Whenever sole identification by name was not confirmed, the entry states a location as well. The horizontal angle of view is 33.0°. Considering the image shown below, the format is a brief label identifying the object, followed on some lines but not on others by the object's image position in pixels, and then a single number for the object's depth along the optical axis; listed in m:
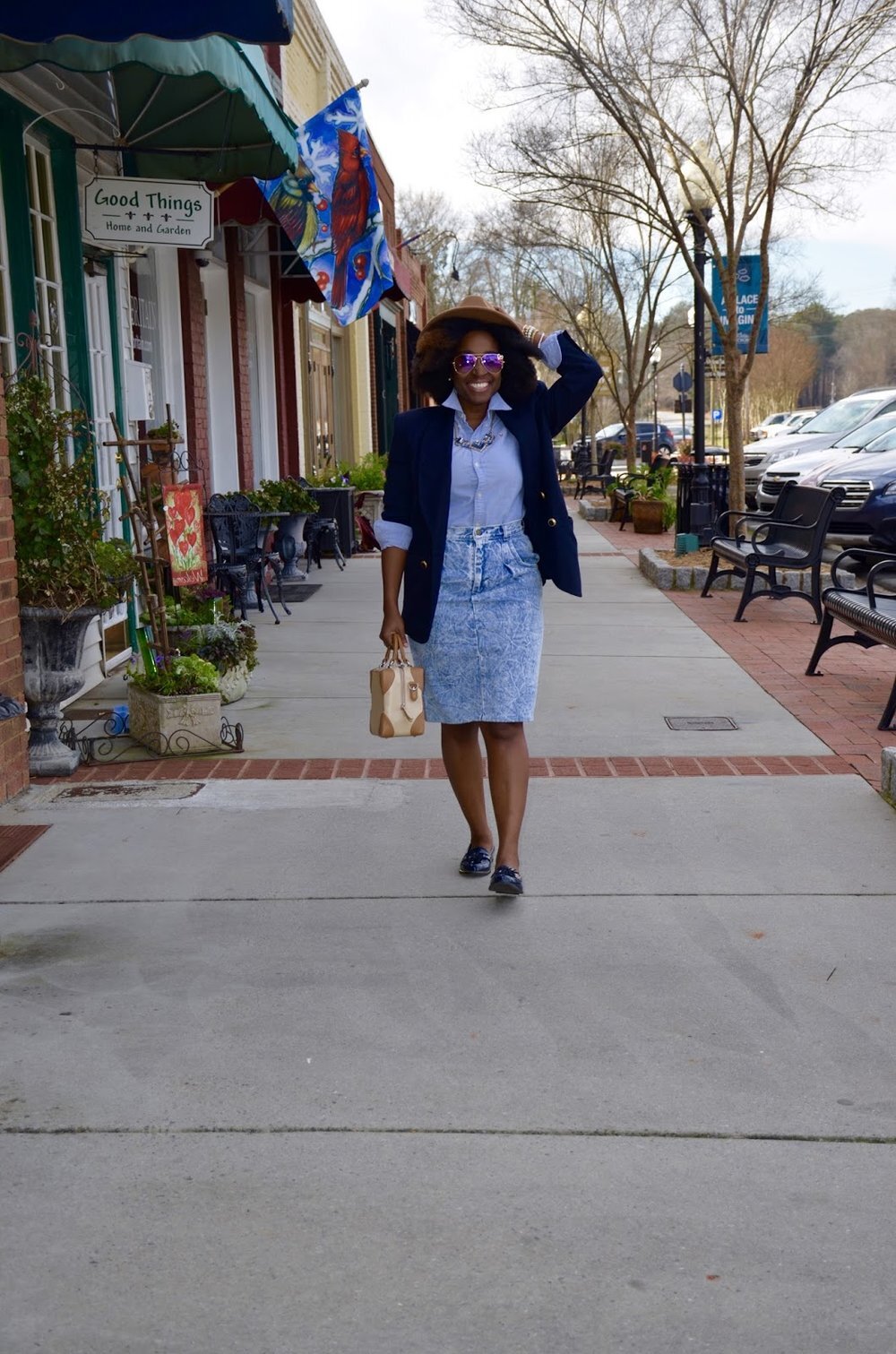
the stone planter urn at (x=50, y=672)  6.40
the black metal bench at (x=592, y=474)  31.70
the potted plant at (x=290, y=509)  13.47
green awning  6.13
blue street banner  17.53
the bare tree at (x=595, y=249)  16.00
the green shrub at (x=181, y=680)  7.00
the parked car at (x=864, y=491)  16.56
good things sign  8.03
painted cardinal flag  11.88
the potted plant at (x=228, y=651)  7.82
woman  4.77
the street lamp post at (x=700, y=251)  15.19
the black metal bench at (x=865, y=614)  7.30
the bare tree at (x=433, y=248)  51.19
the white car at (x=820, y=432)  22.91
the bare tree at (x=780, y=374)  93.69
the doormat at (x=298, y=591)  13.07
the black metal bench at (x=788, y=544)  10.61
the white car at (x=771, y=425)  47.72
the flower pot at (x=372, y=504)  19.02
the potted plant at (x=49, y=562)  6.37
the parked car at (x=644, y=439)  43.94
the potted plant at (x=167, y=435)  7.73
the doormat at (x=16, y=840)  5.40
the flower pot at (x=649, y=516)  20.48
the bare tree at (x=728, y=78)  13.04
